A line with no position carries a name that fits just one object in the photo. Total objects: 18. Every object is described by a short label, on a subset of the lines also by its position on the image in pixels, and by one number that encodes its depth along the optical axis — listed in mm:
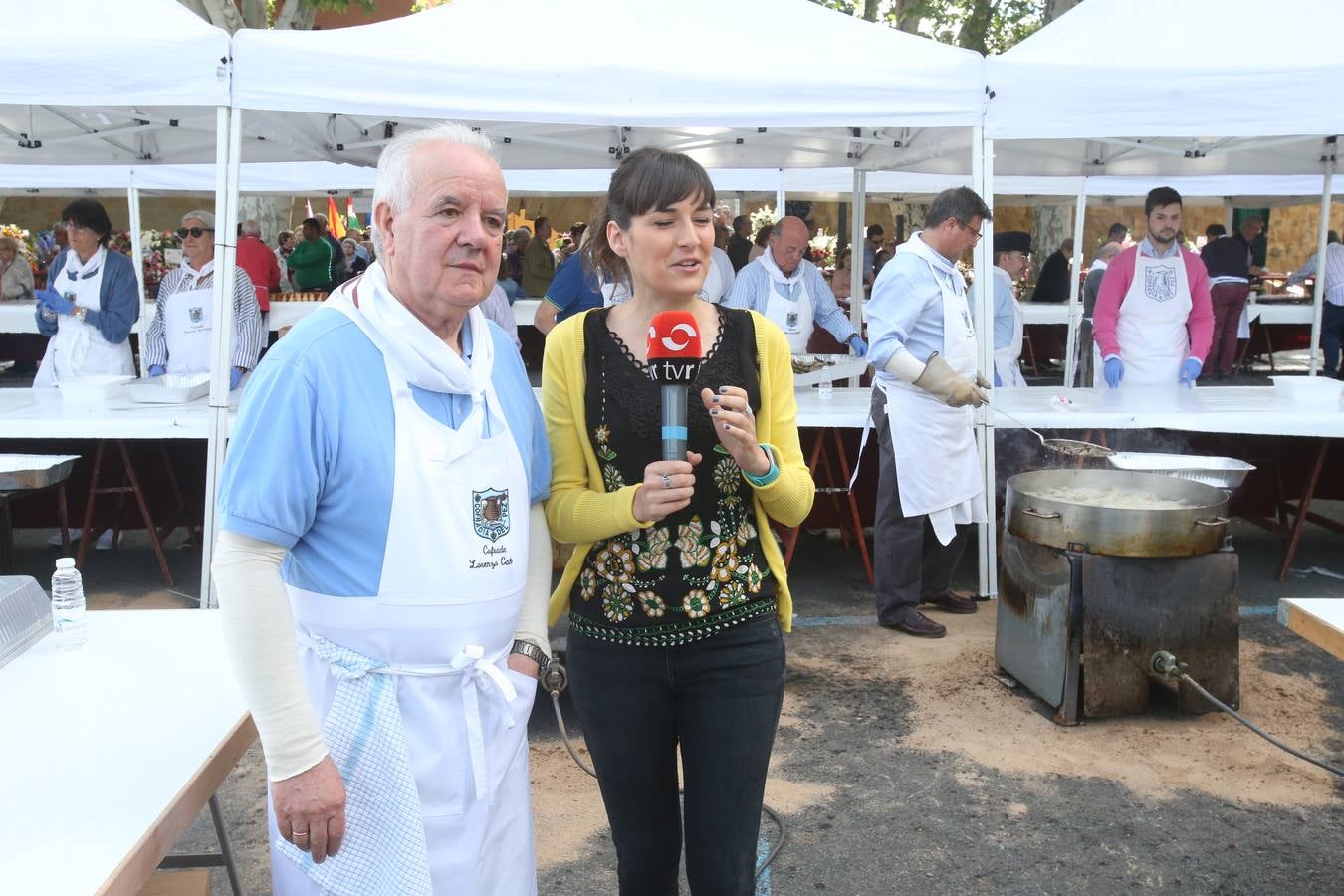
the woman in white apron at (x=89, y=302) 6598
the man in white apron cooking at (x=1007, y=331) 8000
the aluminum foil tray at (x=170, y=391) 5676
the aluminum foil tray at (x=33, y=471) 4320
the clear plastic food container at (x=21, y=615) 2215
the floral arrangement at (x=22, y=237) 15562
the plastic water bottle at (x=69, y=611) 2262
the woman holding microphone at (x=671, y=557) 1971
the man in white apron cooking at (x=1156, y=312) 6523
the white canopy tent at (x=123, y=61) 4574
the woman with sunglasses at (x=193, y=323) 6348
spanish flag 21550
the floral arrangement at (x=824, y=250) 18250
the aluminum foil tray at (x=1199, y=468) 4473
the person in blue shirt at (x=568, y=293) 6383
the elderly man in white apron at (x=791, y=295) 7031
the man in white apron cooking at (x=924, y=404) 4836
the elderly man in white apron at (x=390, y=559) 1527
